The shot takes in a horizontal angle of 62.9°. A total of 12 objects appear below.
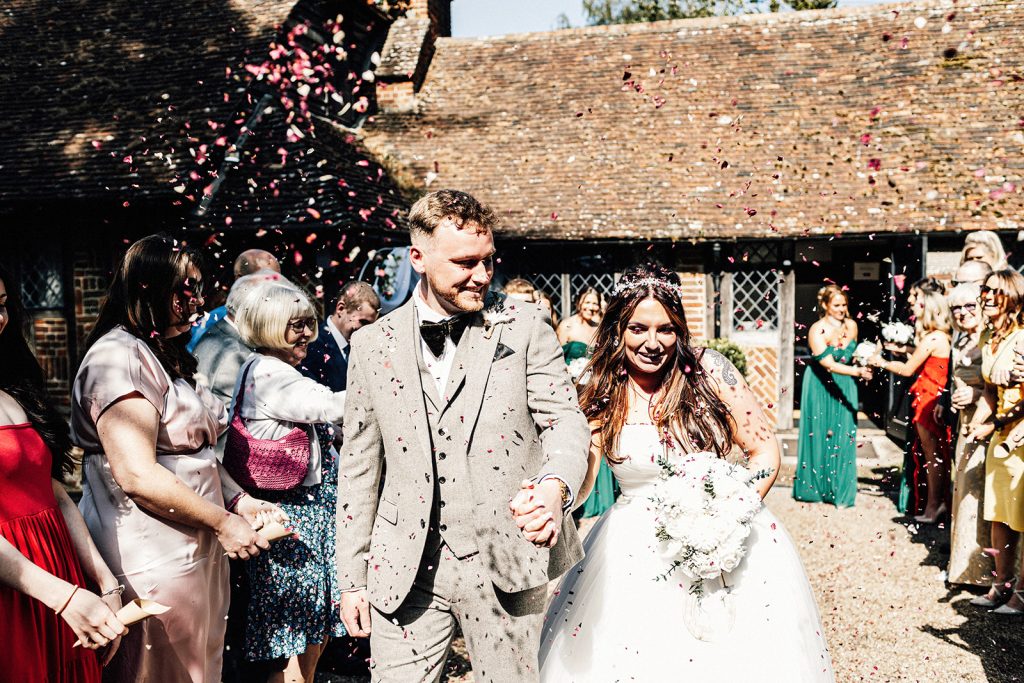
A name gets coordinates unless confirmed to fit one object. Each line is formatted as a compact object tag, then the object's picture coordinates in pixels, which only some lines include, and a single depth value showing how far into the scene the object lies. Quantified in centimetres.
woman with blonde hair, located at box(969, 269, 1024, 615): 556
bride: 312
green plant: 1402
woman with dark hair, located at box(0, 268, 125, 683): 260
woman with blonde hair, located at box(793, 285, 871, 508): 893
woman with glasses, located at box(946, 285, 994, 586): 630
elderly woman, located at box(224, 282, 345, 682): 386
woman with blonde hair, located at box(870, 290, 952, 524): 809
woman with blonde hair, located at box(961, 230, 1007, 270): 695
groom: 280
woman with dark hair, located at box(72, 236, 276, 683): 303
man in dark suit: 549
